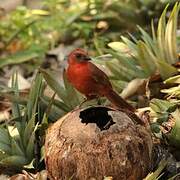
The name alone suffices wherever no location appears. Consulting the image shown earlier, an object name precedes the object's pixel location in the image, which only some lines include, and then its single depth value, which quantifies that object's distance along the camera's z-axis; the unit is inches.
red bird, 389.1
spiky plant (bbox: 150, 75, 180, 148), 402.0
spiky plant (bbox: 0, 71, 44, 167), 413.7
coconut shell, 358.6
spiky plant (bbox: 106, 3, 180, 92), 479.5
